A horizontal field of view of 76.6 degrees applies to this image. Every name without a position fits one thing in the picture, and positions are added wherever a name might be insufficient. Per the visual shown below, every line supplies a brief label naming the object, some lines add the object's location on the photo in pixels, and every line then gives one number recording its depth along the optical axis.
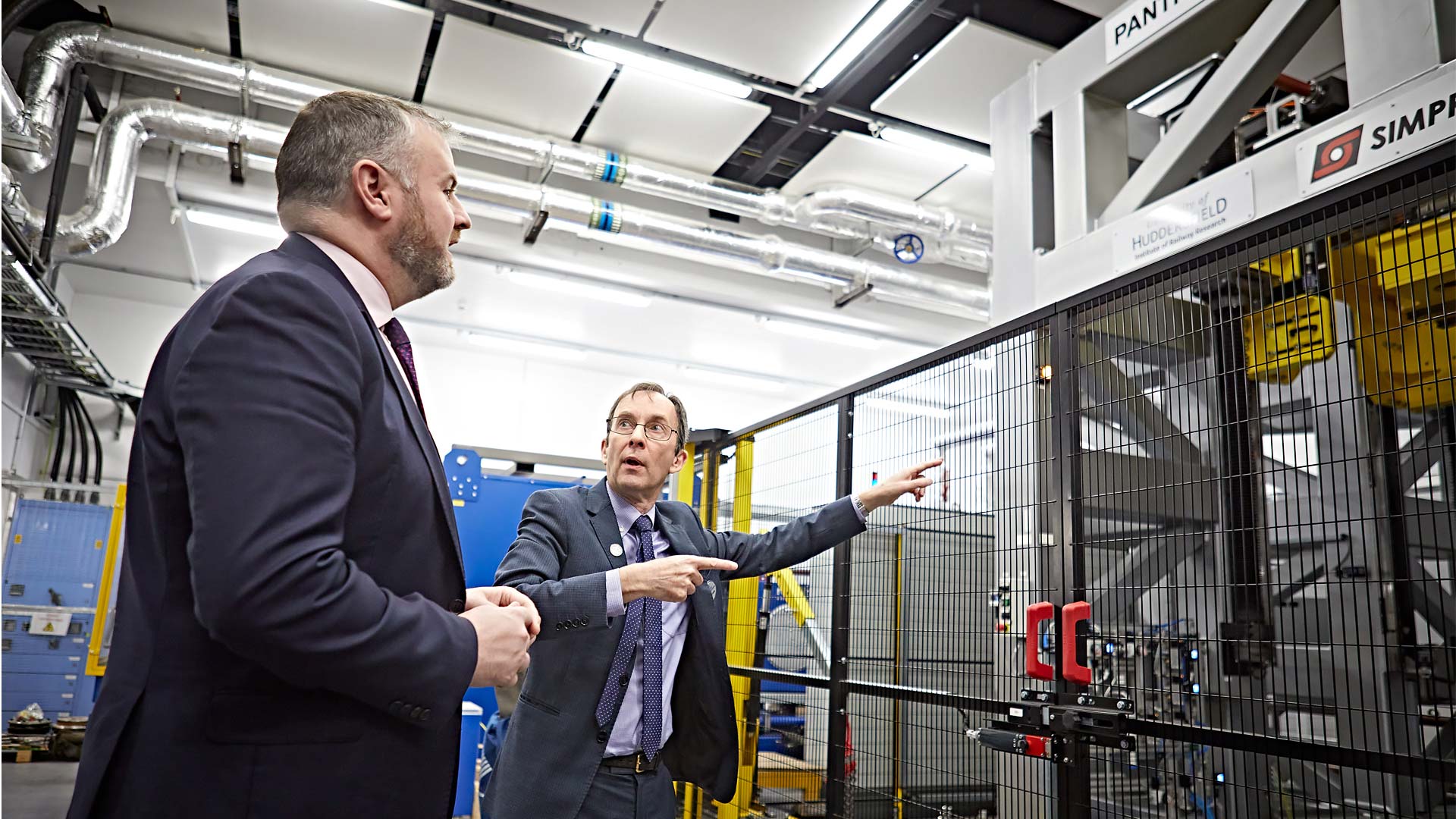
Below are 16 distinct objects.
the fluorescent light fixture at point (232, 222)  8.48
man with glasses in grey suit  2.57
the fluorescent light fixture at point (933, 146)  7.85
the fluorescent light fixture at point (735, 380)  13.95
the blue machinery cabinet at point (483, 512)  6.30
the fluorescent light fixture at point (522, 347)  12.78
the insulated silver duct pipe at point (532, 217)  6.92
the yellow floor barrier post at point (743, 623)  3.97
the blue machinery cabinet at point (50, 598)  9.16
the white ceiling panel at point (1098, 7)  6.09
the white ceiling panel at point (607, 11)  6.35
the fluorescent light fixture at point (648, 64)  6.76
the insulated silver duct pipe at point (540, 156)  6.33
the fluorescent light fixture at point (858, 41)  6.16
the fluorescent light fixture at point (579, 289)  9.75
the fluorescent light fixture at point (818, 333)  11.10
